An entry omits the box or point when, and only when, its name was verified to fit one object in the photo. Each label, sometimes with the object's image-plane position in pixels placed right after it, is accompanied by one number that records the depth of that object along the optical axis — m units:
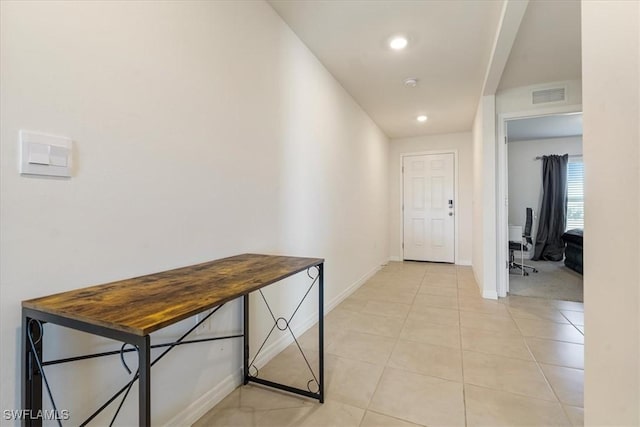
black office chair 4.79
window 5.96
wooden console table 0.71
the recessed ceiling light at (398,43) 2.42
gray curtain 5.96
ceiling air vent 3.21
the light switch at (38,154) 0.92
